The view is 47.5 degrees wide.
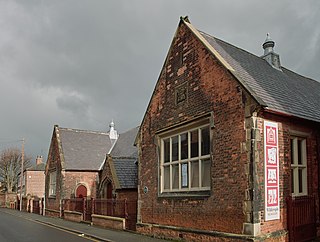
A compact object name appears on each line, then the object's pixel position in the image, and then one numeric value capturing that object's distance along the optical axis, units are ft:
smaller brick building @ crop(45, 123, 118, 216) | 104.78
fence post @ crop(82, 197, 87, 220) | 81.05
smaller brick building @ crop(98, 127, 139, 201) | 72.02
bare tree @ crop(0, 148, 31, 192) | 240.32
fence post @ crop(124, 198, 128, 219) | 61.57
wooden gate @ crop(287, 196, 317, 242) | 36.91
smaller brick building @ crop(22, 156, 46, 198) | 209.20
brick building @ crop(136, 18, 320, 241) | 35.86
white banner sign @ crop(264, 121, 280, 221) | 35.45
